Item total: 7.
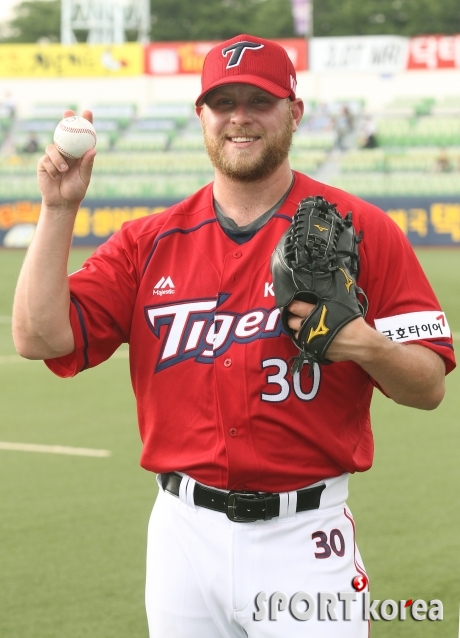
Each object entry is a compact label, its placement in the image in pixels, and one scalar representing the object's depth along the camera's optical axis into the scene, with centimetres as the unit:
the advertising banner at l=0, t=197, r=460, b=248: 2322
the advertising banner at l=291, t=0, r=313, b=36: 4012
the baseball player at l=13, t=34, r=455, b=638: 258
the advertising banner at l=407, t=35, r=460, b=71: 3447
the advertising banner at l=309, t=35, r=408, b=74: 3472
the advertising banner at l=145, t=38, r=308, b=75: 3634
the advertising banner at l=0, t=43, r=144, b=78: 3691
